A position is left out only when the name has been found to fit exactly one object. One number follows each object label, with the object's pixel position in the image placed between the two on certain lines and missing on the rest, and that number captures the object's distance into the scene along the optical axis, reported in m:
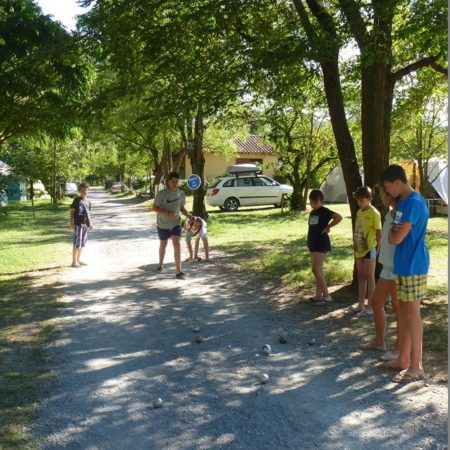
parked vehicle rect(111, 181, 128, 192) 65.97
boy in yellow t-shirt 6.70
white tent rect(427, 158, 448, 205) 22.16
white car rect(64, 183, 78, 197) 50.16
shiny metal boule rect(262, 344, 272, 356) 5.45
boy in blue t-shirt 4.64
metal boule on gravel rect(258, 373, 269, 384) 4.65
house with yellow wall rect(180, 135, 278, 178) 51.20
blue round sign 16.23
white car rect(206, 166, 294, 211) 26.61
